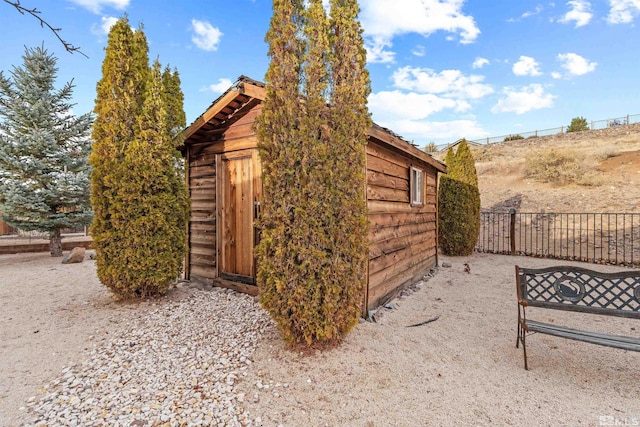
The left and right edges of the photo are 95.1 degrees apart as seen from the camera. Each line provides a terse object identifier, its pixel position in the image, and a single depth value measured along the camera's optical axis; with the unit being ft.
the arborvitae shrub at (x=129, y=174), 14.24
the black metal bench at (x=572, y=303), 8.43
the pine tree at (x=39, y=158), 27.76
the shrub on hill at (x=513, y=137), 87.51
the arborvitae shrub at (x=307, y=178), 9.68
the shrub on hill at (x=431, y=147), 96.09
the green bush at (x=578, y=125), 80.23
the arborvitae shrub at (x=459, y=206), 31.14
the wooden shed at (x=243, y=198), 15.12
